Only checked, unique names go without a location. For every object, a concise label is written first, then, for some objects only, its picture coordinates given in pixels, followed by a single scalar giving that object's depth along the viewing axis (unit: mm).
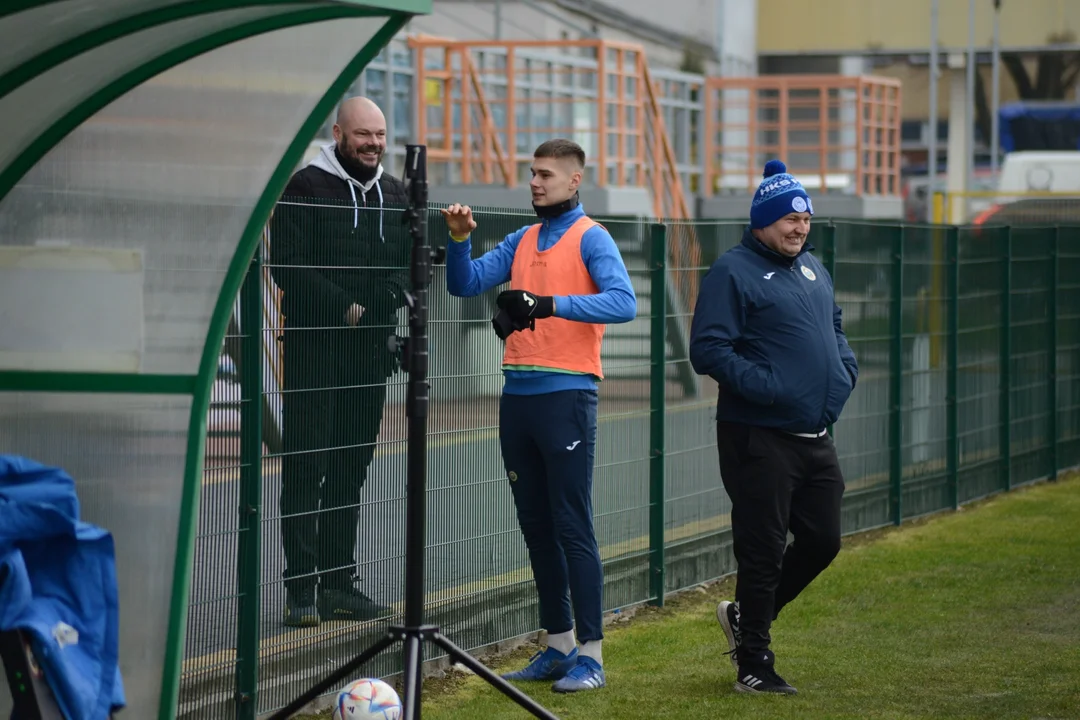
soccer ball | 11422
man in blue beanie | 13664
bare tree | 92750
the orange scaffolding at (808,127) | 54656
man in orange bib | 13508
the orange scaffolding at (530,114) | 42656
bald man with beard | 12852
